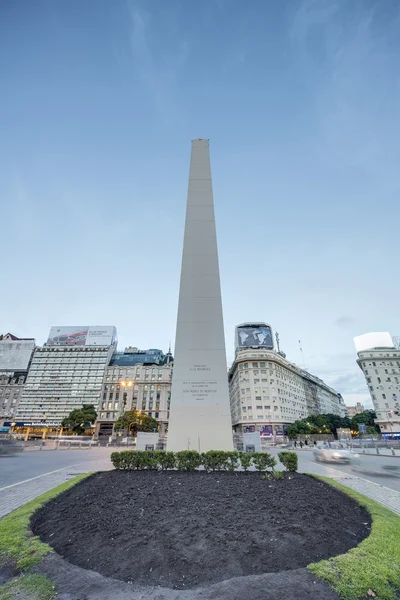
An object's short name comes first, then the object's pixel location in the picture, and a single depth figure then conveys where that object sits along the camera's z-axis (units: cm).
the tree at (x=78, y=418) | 5997
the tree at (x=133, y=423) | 5327
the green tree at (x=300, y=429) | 6394
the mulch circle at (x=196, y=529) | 381
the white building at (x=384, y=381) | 7094
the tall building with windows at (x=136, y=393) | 8175
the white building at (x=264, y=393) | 6888
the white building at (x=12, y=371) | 8912
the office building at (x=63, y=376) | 8581
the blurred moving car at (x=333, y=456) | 2092
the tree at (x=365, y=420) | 7781
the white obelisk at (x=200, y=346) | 1356
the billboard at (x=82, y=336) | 9562
